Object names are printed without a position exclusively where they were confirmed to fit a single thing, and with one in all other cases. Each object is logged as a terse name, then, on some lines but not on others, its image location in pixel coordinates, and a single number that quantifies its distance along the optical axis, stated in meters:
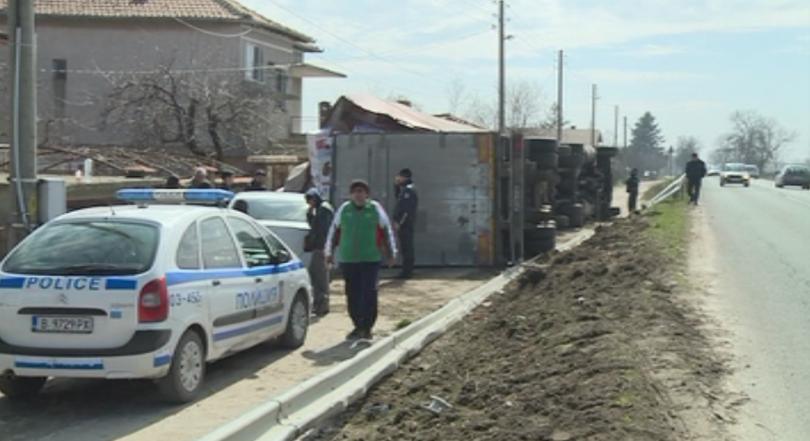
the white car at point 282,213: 13.75
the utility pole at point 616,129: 121.56
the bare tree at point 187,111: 32.97
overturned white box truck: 16.69
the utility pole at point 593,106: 97.31
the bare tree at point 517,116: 83.65
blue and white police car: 6.95
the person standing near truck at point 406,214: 15.39
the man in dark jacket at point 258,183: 18.09
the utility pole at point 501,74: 48.87
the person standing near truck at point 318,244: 11.82
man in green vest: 10.09
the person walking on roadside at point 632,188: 34.00
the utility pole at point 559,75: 77.78
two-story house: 36.81
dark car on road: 54.69
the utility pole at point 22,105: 10.60
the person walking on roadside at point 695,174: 29.84
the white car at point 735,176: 57.38
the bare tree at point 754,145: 144.38
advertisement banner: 18.17
